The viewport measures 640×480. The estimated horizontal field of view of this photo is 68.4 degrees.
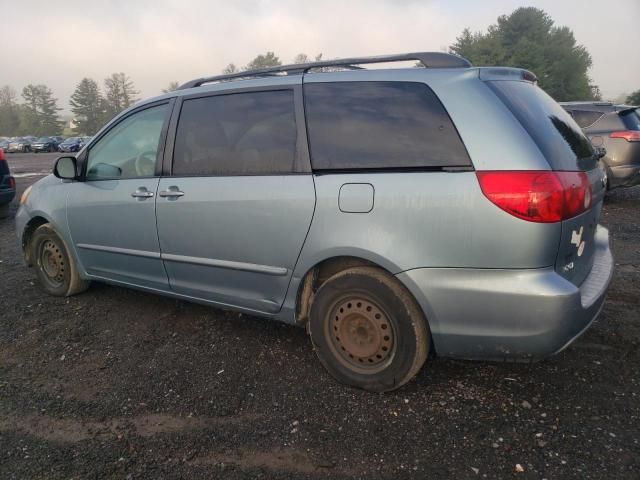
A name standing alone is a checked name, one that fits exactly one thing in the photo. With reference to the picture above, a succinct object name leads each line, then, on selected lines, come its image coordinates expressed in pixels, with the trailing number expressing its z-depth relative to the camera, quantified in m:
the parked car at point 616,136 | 7.75
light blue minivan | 2.21
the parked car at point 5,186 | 7.89
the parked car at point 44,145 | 42.19
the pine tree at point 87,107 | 89.88
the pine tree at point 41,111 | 86.12
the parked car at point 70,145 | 41.66
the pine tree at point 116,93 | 91.25
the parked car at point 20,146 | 42.94
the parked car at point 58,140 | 45.15
